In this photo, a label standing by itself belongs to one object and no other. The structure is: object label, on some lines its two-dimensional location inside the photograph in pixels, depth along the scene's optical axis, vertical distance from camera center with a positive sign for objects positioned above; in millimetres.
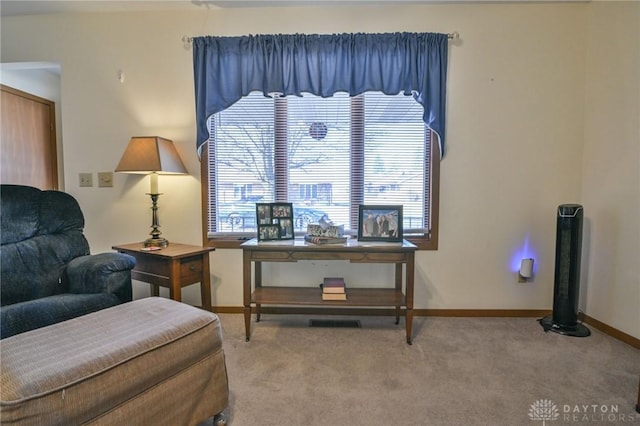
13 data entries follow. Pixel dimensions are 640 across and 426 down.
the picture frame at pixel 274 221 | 2324 -209
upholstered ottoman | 901 -590
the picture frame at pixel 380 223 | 2260 -206
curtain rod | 2422 +1259
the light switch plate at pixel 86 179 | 2617 +109
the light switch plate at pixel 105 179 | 2607 +110
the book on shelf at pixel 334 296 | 2168 -722
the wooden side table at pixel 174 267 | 2082 -526
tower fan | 2207 -547
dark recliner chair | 1646 -426
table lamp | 2203 +226
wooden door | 2746 +478
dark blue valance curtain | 2387 +1005
